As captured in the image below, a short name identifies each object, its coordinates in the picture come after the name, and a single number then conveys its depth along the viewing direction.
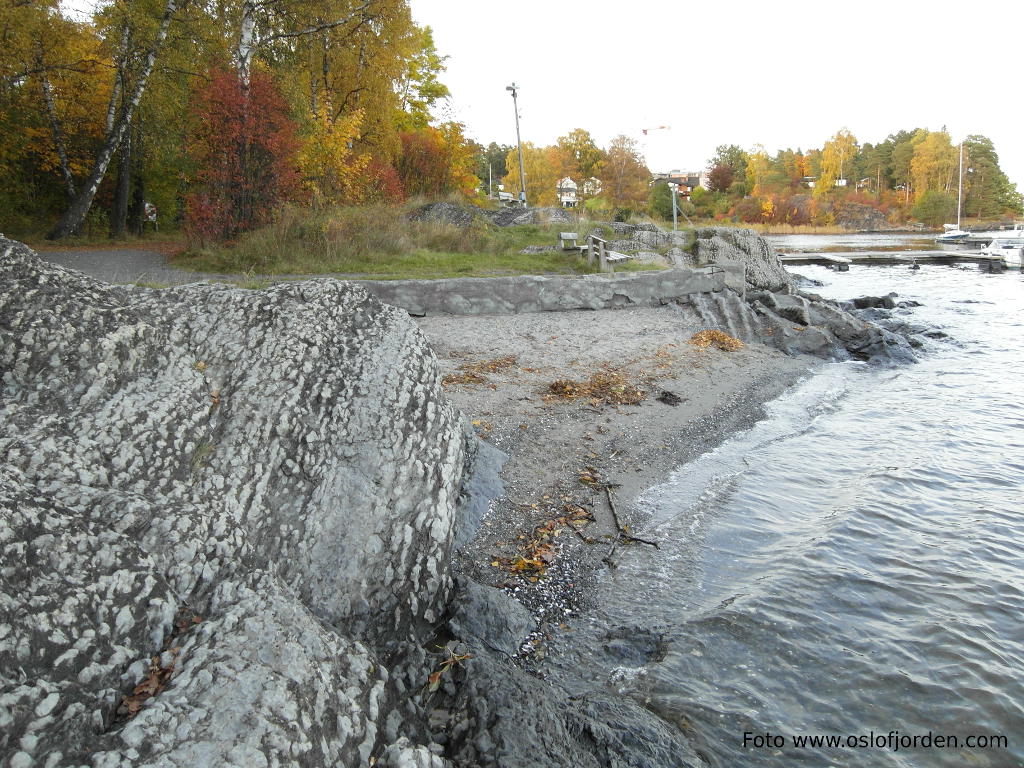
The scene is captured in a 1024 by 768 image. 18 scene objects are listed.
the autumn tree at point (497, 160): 87.75
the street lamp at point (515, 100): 36.98
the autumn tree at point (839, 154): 107.00
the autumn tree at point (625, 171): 47.47
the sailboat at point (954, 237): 55.12
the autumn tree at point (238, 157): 14.42
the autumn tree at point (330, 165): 16.33
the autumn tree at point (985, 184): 86.56
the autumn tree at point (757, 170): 101.00
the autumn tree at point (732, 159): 101.64
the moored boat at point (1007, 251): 34.97
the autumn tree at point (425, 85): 38.03
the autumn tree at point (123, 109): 17.17
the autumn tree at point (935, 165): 91.56
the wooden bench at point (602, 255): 14.67
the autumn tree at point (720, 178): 90.19
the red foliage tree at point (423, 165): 26.58
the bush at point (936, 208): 83.88
